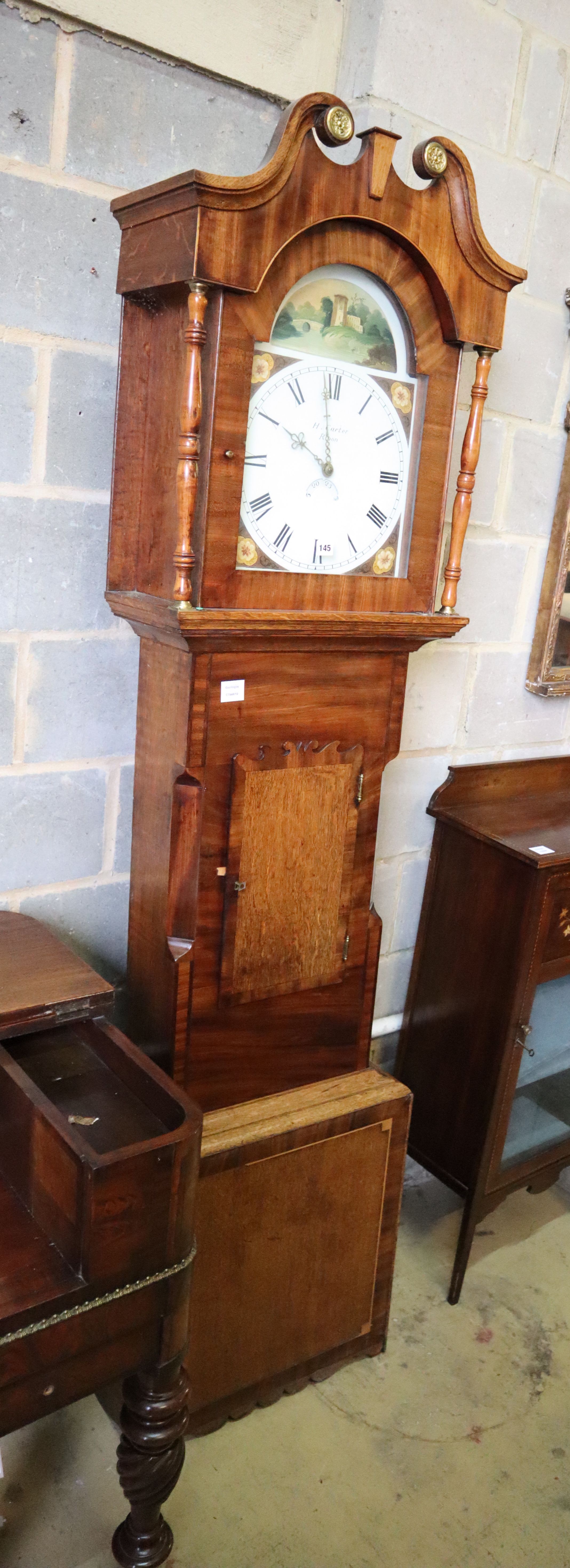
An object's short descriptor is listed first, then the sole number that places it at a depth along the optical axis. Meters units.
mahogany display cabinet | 1.75
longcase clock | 1.18
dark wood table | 0.95
